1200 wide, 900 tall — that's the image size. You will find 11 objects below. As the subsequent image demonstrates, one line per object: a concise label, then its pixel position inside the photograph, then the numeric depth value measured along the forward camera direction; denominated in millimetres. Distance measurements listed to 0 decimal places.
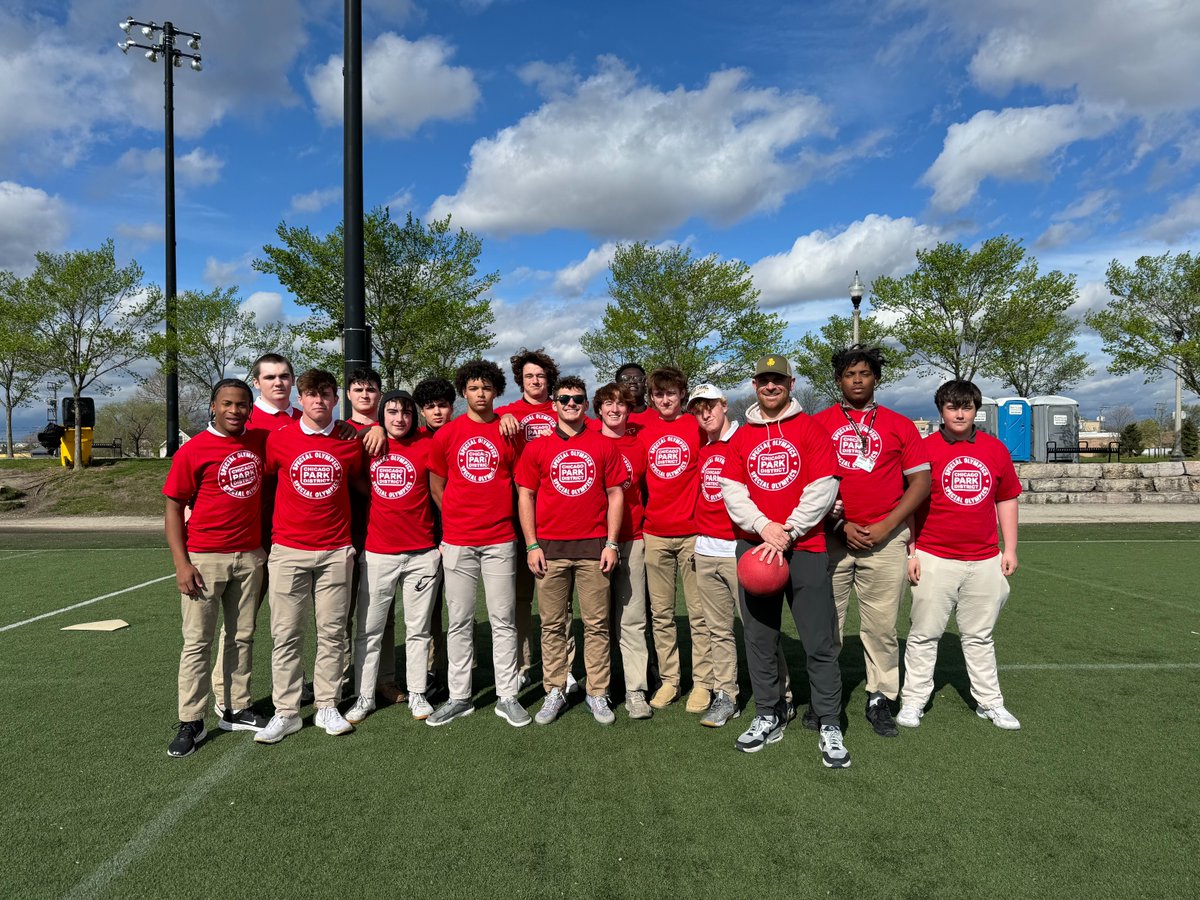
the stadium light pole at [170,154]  22141
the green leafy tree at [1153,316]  23172
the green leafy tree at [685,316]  26766
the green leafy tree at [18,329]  19875
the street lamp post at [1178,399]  23197
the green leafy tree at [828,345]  32719
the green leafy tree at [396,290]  21641
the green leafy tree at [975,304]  26469
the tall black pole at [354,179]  8703
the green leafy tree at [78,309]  20578
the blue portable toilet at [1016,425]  25156
